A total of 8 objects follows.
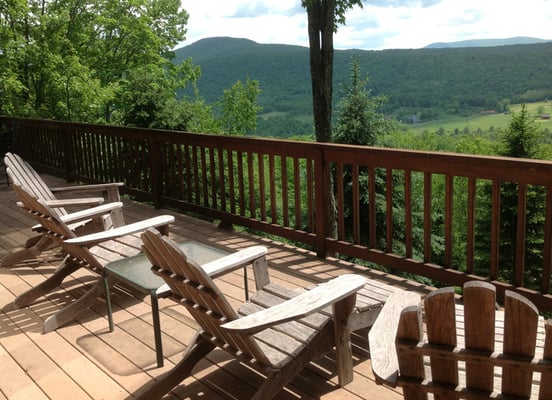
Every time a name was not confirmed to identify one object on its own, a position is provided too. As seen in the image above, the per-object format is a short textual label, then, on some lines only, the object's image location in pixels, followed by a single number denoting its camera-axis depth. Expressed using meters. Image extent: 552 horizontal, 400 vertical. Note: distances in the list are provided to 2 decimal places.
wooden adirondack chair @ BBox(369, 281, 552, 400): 1.32
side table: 2.73
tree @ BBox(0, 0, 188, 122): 13.96
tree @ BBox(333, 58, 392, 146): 13.59
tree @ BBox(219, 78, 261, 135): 33.38
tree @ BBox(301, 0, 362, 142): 10.42
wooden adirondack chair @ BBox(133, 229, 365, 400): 2.05
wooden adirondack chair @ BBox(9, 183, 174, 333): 3.25
